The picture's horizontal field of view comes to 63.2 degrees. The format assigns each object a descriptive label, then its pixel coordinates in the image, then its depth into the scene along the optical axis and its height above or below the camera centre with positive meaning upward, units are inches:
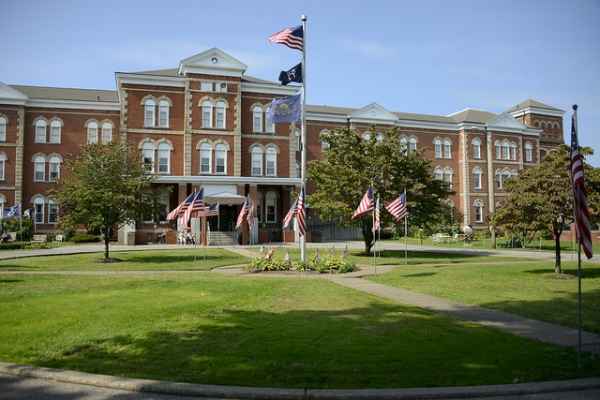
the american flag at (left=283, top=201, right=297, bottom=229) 915.5 +11.1
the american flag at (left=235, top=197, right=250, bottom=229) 968.8 +20.5
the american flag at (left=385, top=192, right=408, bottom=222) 786.8 +22.2
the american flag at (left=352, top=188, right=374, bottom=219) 740.5 +28.3
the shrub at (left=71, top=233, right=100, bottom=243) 1571.1 -49.4
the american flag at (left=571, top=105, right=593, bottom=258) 296.8 +11.8
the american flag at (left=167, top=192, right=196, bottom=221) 874.1 +27.7
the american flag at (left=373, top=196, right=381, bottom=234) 770.8 +4.2
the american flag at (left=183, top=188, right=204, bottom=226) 848.3 +27.2
